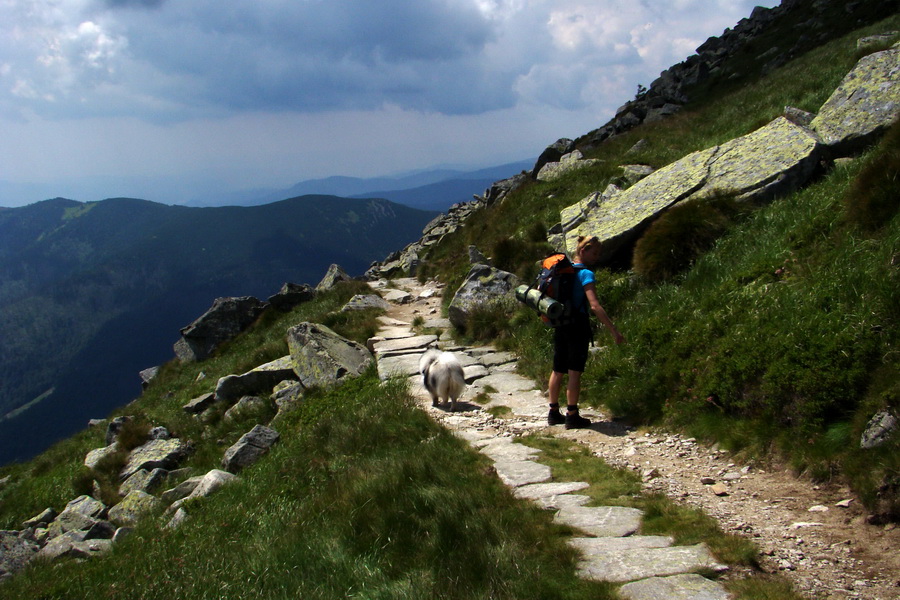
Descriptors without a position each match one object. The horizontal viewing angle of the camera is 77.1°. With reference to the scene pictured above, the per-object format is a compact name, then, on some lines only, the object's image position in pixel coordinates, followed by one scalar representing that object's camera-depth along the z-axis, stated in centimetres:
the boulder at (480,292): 1390
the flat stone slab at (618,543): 425
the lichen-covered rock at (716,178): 1081
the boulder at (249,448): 1000
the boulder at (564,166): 2547
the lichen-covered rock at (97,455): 1483
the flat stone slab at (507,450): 679
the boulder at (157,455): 1294
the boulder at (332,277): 3003
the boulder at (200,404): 1578
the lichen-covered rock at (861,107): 1088
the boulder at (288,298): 2822
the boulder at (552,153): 3466
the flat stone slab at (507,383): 1017
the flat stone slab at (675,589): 353
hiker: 757
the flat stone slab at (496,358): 1181
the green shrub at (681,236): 1044
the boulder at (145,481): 1189
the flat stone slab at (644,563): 384
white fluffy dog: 946
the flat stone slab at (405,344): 1373
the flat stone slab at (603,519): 462
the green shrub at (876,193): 709
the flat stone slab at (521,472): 595
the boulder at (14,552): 860
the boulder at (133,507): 1012
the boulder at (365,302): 1900
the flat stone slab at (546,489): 553
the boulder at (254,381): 1458
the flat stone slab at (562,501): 520
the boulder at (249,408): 1339
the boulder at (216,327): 2759
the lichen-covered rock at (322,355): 1286
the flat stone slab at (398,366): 1152
